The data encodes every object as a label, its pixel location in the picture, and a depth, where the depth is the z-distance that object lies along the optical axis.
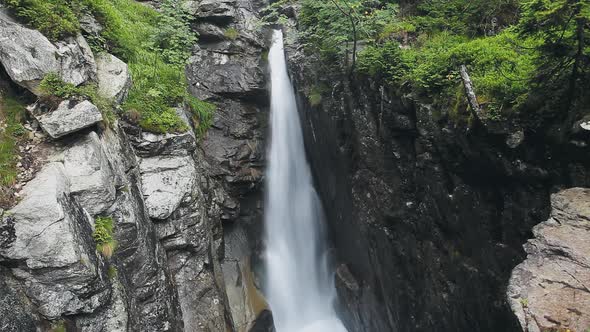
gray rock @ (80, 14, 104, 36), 8.55
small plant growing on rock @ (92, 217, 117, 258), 6.31
